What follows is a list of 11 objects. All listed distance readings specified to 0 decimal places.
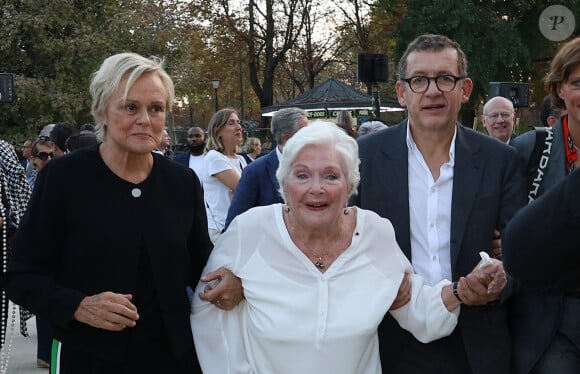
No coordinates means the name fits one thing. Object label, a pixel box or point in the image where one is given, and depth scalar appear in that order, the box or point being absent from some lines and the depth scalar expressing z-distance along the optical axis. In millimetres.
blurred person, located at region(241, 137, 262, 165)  16641
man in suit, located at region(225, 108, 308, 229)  5410
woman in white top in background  7172
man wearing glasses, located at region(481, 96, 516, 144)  8195
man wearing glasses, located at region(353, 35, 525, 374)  3254
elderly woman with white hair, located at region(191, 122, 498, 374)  3018
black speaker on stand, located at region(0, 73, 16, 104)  9380
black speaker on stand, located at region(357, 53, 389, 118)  14617
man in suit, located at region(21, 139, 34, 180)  11432
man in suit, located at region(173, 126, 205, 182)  10234
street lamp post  34781
